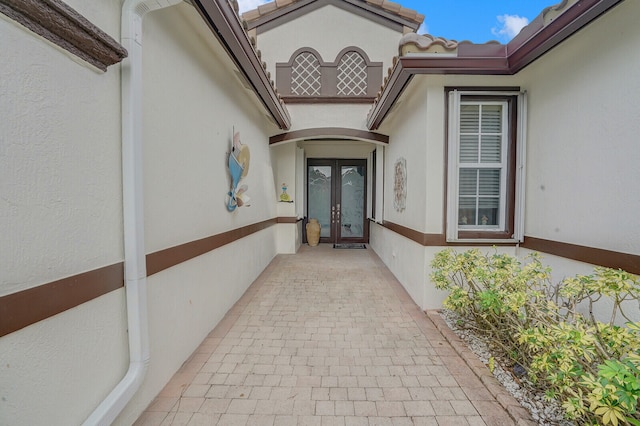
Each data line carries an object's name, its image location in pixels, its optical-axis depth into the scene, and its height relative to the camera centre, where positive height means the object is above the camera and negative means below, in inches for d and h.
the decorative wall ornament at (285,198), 294.8 +1.8
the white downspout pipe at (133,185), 72.9 +3.4
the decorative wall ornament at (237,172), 147.8 +14.3
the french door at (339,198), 362.3 +2.4
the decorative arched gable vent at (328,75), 263.3 +110.7
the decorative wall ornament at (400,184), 189.8 +10.8
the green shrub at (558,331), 54.3 -33.3
